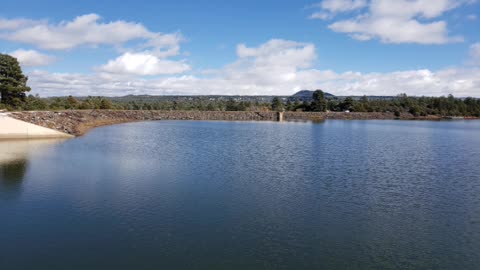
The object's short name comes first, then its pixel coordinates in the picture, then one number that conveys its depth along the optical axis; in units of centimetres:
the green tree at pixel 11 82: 5203
